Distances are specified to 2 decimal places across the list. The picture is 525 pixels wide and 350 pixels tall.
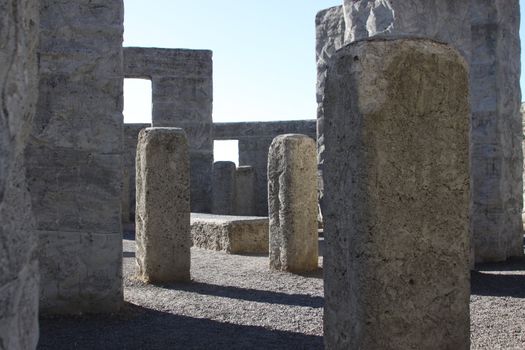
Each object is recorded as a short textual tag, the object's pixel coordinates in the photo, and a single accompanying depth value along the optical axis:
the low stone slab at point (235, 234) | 9.39
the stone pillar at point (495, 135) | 8.01
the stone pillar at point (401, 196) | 2.69
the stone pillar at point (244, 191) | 14.99
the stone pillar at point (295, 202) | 7.12
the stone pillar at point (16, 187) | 1.33
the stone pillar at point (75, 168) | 5.00
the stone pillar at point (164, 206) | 6.44
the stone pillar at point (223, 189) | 14.32
